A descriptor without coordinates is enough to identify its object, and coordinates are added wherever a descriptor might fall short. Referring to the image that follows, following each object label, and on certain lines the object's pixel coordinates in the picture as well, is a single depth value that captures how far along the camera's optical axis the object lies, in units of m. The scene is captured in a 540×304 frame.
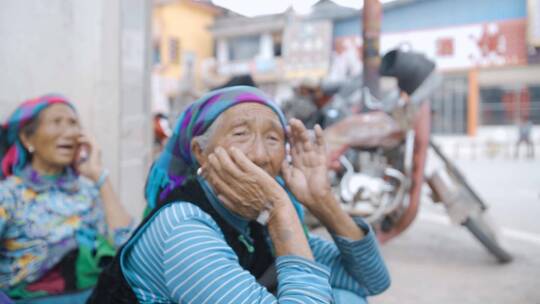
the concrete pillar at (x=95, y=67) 2.46
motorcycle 3.31
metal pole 3.46
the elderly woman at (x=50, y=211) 1.99
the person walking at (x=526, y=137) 14.48
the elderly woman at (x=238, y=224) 1.11
